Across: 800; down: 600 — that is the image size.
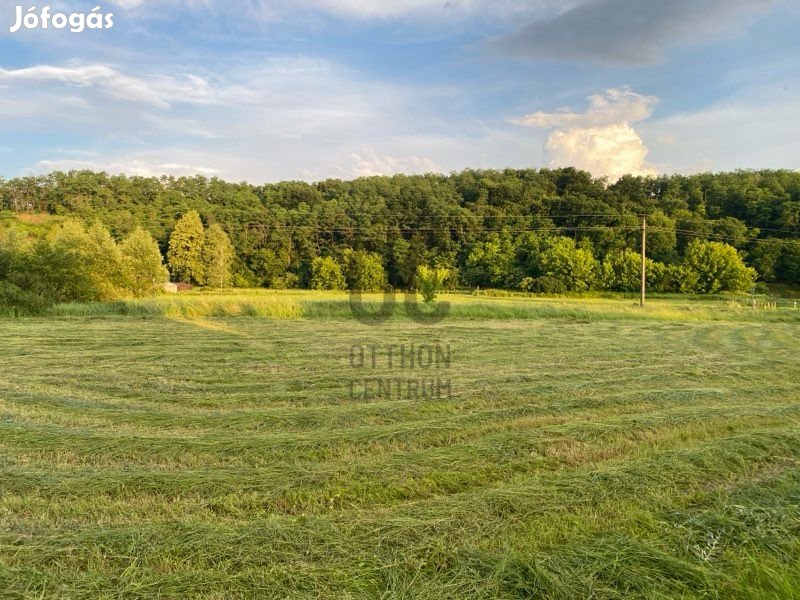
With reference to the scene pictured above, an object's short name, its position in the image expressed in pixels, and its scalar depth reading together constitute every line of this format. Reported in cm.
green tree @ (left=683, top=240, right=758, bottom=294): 5275
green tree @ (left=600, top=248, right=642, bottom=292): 5706
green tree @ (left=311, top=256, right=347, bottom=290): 6475
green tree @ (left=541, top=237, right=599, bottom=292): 5916
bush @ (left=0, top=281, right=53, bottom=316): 2470
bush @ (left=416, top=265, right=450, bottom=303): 3123
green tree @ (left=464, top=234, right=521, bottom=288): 6312
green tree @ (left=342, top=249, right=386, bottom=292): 6550
